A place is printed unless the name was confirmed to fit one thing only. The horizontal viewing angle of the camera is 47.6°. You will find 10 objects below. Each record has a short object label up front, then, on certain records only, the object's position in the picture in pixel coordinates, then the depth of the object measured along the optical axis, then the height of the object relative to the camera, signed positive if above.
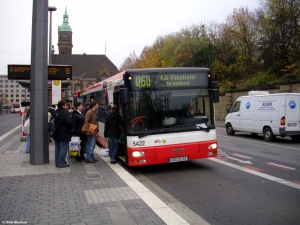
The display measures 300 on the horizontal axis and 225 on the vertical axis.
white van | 15.85 -0.41
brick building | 97.50 +13.24
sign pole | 9.49 +0.65
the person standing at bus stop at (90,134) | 10.04 -0.82
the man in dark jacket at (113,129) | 9.98 -0.68
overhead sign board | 10.54 +1.08
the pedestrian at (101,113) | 13.59 -0.27
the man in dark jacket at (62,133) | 9.17 -0.73
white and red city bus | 8.77 -0.22
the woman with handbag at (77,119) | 10.00 -0.38
